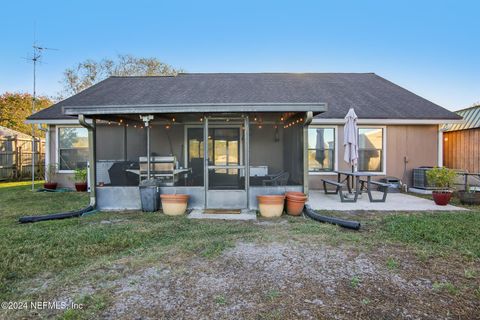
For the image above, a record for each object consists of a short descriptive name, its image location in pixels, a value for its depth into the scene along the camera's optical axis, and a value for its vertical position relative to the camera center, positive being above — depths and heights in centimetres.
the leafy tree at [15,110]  2172 +369
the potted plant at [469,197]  704 -99
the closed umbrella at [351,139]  751 +47
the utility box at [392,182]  930 -82
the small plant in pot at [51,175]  996 -61
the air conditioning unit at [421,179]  903 -71
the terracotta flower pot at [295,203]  611 -97
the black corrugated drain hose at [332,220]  488 -116
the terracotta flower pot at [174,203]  615 -98
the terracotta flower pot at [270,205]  599 -100
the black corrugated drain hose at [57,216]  545 -115
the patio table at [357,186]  718 -75
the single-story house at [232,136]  655 +62
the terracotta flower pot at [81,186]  974 -96
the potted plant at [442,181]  681 -66
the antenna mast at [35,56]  1109 +400
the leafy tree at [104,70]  2161 +673
